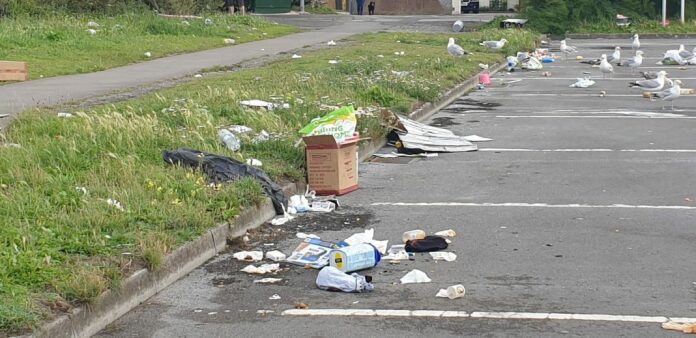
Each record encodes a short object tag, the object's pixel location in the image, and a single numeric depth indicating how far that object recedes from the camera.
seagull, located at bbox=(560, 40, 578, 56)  28.61
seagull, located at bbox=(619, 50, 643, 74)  23.23
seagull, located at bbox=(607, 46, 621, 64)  23.82
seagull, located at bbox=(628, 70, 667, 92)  17.78
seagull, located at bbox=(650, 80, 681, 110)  16.56
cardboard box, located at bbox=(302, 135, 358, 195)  9.94
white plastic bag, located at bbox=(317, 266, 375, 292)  6.68
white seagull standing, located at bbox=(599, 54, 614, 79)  21.88
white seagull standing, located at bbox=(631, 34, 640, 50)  29.44
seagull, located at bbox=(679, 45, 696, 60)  25.70
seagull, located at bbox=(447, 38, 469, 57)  24.53
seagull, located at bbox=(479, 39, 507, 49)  27.91
